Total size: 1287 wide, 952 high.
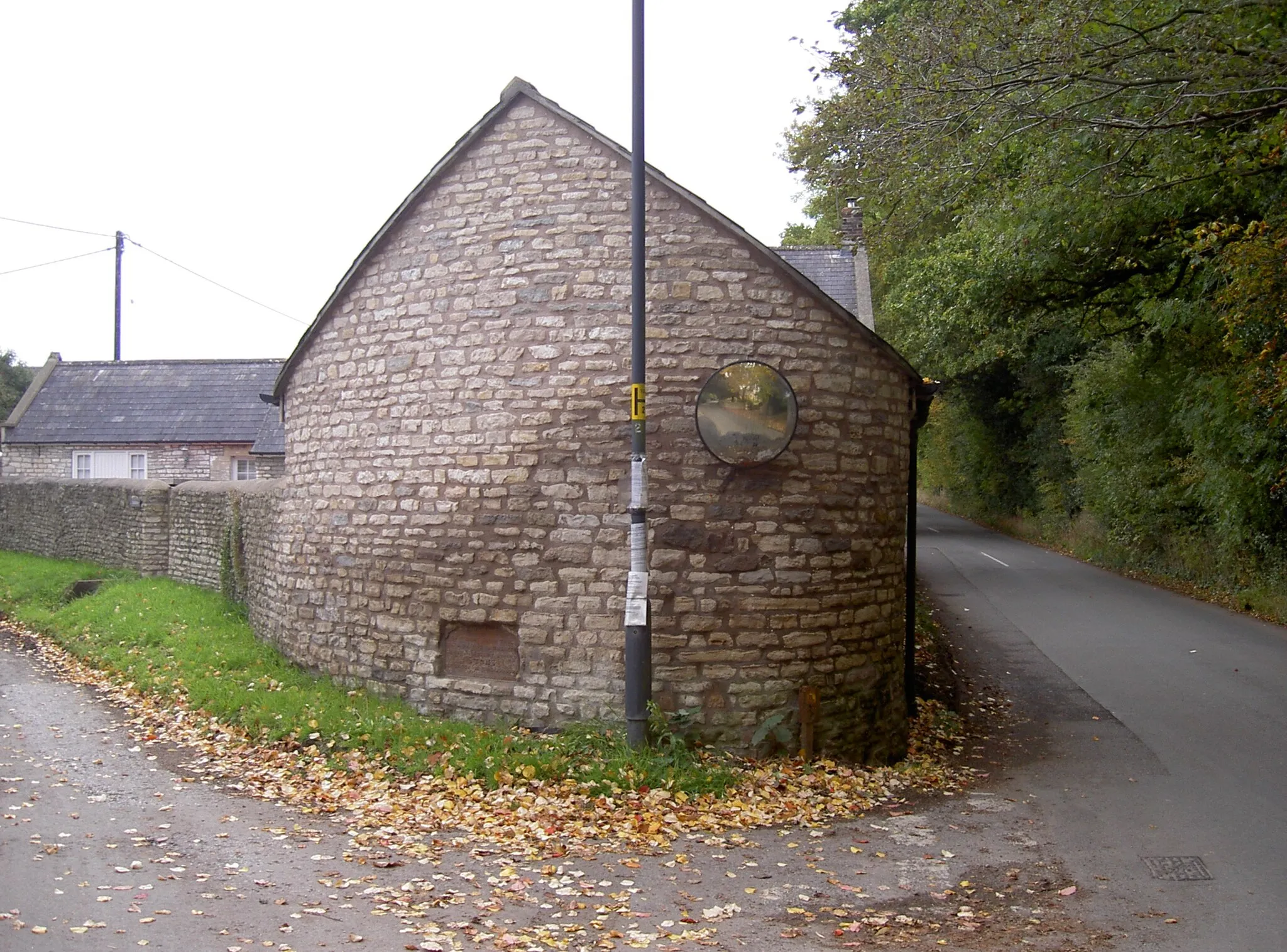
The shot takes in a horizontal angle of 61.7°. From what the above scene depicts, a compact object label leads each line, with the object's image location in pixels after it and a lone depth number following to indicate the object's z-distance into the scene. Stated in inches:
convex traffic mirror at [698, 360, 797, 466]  335.6
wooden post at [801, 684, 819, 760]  335.0
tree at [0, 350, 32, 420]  2005.4
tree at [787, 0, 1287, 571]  344.8
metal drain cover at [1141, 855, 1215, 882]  251.0
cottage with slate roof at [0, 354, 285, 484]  1203.9
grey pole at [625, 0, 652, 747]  314.2
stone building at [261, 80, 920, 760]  336.5
